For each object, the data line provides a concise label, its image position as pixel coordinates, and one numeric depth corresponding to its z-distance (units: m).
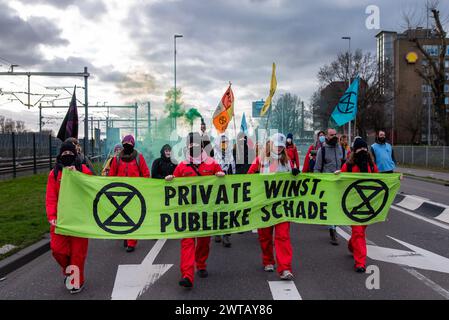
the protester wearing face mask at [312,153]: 10.31
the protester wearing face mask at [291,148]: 9.27
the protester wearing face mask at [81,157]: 5.78
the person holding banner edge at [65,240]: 5.30
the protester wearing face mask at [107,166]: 9.15
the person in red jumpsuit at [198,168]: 5.86
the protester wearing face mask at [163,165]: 8.07
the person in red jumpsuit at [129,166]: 7.49
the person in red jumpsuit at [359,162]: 6.52
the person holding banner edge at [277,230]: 5.74
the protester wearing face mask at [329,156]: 8.20
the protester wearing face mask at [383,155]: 10.05
